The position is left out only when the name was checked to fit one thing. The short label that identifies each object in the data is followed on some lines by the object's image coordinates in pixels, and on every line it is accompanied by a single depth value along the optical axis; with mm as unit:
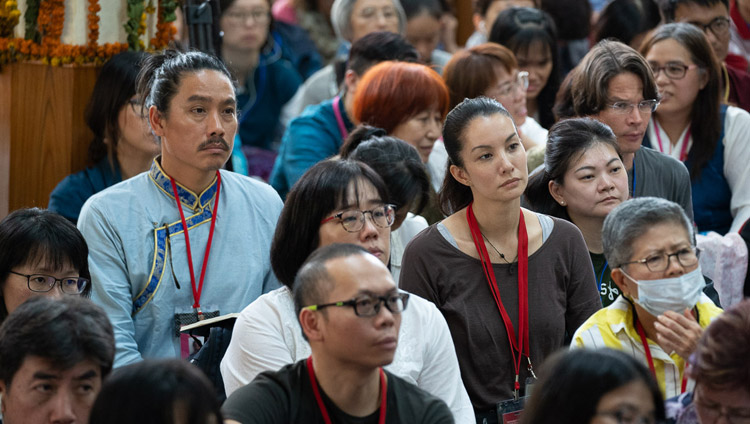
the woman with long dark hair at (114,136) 8734
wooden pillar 8992
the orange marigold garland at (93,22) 9031
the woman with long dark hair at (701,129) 9539
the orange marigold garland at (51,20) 8883
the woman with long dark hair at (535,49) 11062
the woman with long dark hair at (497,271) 7055
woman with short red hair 9453
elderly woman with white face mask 6191
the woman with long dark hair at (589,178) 7773
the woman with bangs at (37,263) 6750
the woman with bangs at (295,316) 6160
